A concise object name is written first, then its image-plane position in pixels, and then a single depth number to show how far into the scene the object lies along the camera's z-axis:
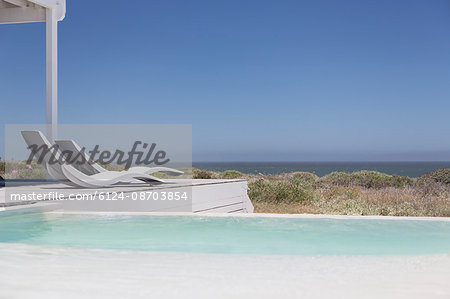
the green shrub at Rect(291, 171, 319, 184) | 15.23
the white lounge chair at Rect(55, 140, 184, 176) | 6.90
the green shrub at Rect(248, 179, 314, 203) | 9.81
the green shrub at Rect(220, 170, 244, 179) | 14.76
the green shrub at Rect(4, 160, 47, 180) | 10.82
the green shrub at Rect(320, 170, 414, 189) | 13.32
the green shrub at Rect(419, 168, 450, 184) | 13.86
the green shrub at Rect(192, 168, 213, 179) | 12.17
